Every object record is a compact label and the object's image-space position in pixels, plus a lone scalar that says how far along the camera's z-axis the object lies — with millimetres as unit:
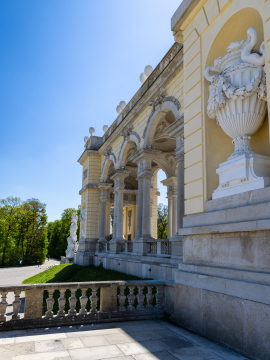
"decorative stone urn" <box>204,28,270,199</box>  5309
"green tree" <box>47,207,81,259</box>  63469
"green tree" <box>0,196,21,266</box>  46875
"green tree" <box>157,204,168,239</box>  50381
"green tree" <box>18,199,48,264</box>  50906
